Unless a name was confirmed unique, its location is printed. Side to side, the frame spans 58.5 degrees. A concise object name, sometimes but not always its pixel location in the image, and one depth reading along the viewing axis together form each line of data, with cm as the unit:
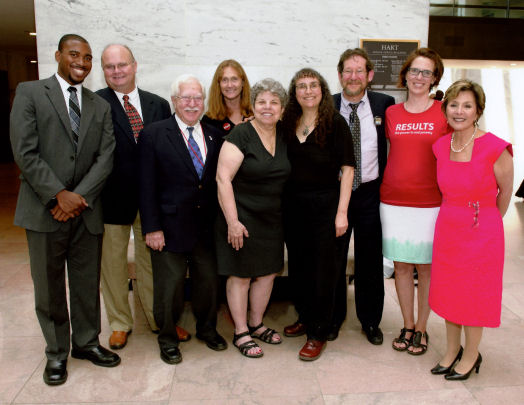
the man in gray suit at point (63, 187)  264
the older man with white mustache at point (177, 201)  291
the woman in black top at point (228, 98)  351
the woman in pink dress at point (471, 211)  270
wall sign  434
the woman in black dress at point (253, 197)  292
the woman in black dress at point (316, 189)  296
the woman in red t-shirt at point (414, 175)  298
